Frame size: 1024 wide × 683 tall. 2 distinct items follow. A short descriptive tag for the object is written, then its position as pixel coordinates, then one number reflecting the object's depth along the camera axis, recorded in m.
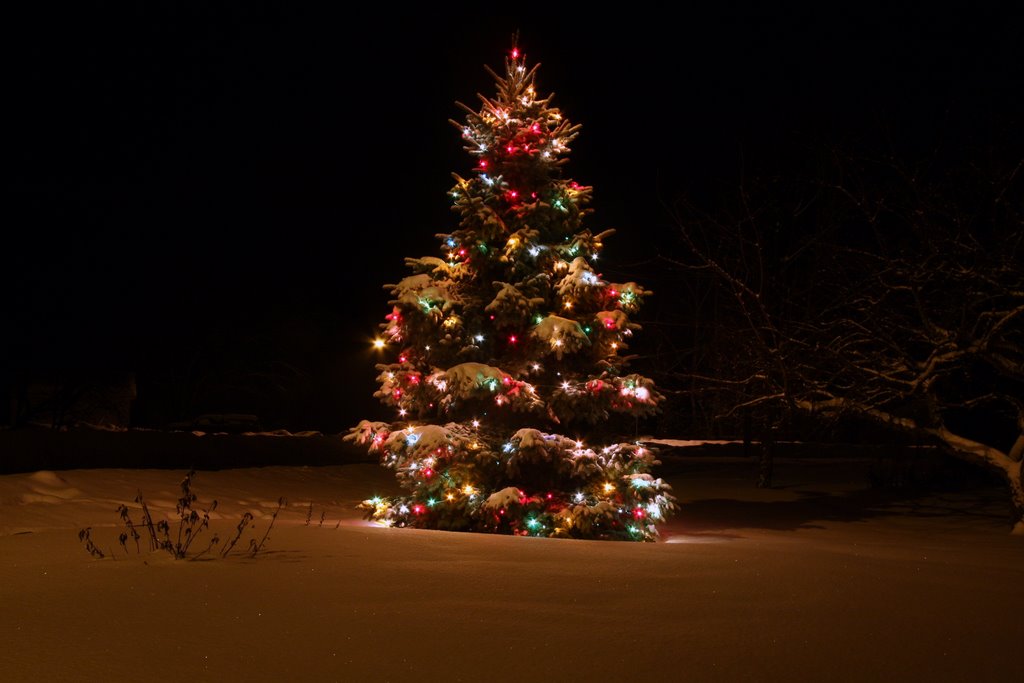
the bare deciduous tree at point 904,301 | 12.98
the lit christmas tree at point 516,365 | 11.30
